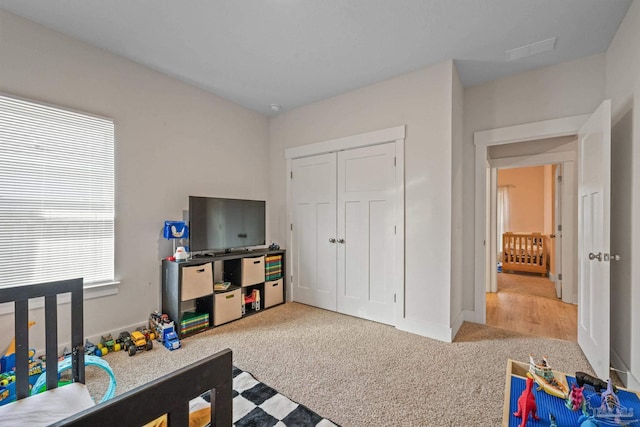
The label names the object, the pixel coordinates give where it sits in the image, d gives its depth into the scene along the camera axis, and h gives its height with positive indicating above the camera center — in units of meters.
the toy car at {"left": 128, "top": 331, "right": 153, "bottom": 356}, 2.40 -1.12
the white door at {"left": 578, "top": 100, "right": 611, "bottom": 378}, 1.95 -0.18
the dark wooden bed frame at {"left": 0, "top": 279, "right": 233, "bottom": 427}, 0.52 -0.39
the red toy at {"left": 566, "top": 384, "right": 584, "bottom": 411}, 1.22 -0.80
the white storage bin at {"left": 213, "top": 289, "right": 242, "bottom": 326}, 3.06 -1.03
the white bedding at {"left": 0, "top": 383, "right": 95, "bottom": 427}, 1.07 -0.78
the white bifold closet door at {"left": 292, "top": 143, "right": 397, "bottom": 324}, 3.14 -0.21
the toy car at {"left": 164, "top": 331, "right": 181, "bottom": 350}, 2.51 -1.13
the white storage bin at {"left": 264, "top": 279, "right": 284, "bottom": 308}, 3.63 -1.04
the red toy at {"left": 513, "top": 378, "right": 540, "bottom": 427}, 1.14 -0.78
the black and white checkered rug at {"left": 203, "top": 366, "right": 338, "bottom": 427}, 1.60 -1.17
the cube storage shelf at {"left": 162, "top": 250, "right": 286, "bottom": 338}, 2.79 -0.82
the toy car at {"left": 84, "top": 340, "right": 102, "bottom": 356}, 2.29 -1.10
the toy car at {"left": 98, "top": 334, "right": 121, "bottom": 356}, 2.39 -1.12
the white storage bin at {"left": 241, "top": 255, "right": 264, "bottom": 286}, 3.36 -0.69
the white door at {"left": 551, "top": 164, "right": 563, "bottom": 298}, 4.11 -0.27
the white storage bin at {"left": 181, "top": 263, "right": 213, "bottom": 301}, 2.79 -0.68
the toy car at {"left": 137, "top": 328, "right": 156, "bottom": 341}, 2.60 -1.12
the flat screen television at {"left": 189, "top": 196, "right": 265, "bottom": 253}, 2.99 -0.12
